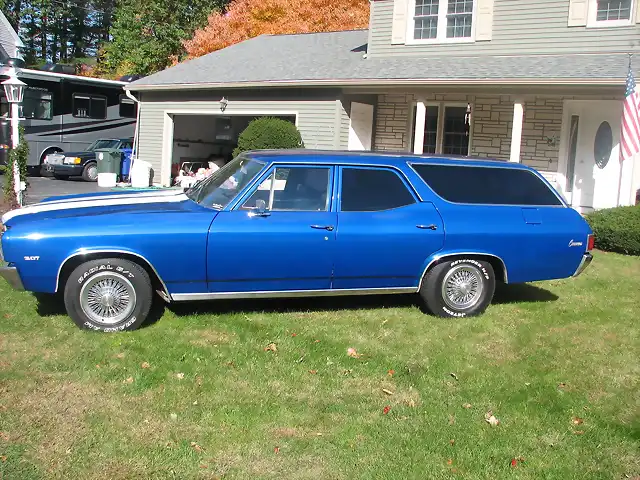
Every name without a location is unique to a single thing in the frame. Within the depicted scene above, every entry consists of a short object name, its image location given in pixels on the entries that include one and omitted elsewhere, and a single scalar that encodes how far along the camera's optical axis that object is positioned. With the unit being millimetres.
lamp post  12531
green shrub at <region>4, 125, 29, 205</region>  11977
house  13242
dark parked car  20906
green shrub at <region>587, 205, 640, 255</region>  10539
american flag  11463
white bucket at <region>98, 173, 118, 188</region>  19266
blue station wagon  5613
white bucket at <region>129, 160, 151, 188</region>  18703
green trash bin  20484
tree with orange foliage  26750
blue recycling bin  21062
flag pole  12330
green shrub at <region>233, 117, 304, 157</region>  14772
